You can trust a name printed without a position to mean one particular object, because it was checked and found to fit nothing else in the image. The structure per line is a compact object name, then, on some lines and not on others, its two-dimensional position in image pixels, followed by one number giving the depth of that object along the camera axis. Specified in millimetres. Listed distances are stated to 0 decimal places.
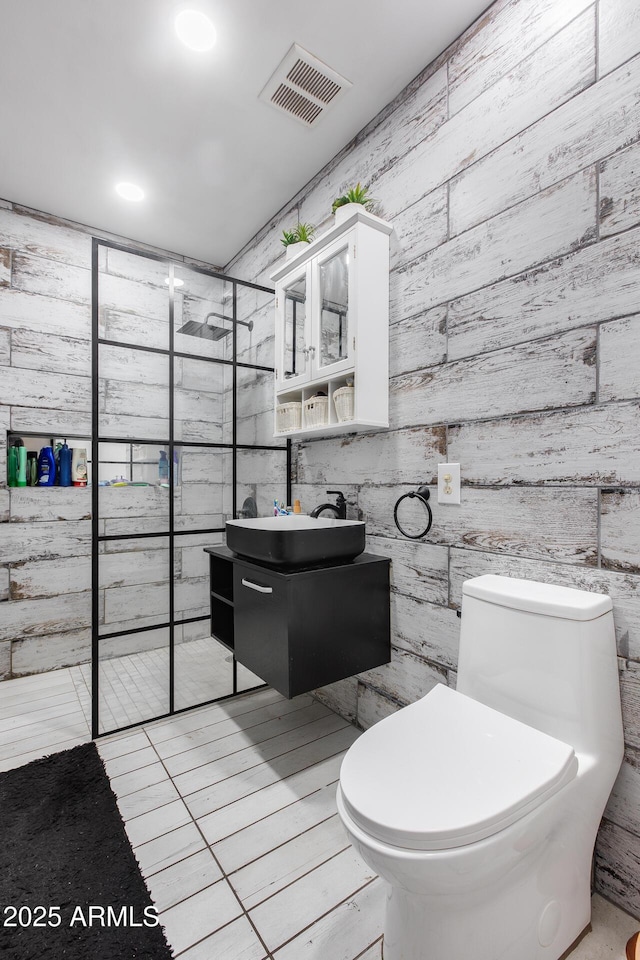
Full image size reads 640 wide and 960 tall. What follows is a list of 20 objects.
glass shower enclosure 2162
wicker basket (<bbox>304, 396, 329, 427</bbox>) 2014
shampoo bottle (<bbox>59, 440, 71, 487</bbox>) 2723
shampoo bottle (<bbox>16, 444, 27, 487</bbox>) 2588
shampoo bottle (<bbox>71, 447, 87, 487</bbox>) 2781
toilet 857
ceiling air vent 1746
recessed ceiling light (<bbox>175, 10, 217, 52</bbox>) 1569
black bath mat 1134
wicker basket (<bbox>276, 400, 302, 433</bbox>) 2215
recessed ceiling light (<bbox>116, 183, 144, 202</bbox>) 2457
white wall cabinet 1811
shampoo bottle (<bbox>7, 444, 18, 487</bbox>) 2570
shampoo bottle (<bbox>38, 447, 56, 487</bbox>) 2668
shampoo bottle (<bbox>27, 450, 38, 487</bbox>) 2639
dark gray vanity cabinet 1624
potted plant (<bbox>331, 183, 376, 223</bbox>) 1846
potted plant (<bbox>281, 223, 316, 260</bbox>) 2178
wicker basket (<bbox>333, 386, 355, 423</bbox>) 1846
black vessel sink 1693
